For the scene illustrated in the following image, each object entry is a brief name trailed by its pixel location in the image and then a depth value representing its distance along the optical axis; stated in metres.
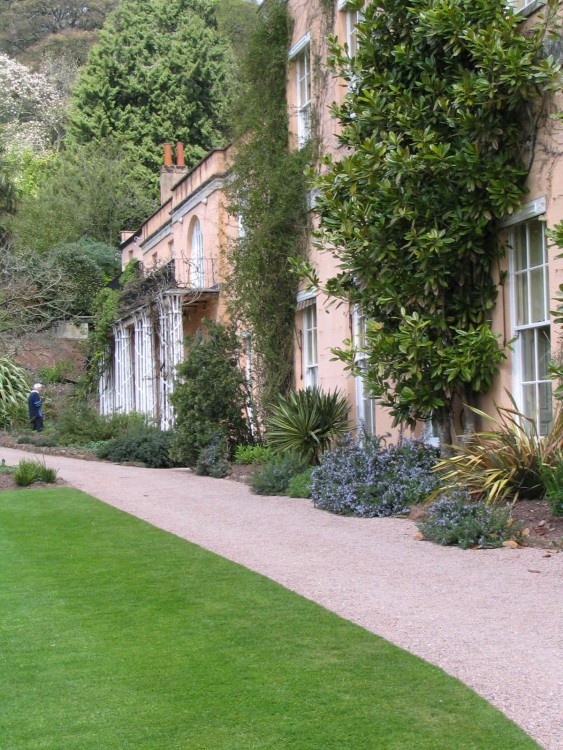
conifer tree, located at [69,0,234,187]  44.78
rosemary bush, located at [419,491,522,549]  8.55
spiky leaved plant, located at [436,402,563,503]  9.70
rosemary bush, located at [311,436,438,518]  10.68
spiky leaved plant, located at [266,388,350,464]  14.06
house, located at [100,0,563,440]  10.62
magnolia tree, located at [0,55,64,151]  51.06
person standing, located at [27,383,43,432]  24.17
